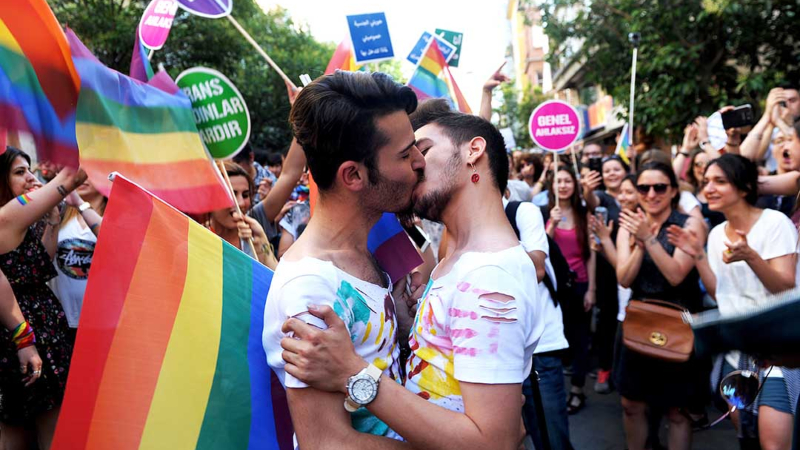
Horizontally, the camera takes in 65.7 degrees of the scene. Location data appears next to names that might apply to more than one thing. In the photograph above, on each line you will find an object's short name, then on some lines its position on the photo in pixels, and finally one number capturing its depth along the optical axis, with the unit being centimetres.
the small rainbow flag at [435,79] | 446
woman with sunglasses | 380
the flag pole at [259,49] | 334
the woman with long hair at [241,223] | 306
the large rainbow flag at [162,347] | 170
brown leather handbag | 369
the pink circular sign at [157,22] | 386
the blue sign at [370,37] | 550
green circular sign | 297
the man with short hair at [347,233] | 159
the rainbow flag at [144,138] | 232
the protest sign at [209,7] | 399
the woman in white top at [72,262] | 401
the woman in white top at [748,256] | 301
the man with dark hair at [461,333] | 154
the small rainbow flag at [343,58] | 442
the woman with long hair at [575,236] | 580
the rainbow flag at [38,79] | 210
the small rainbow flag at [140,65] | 310
